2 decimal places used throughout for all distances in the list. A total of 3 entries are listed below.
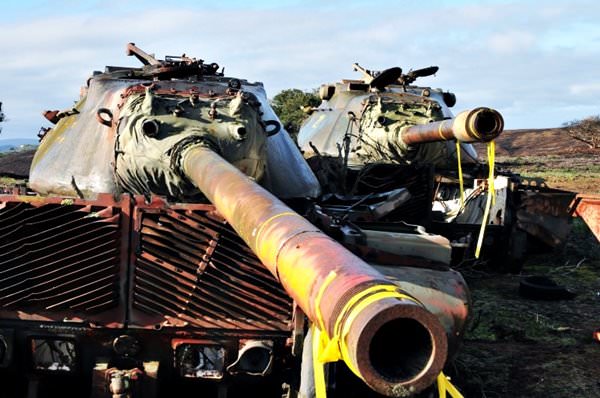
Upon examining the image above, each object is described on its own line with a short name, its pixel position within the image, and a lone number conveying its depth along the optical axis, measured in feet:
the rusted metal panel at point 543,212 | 35.19
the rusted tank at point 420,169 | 29.53
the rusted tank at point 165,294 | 14.57
